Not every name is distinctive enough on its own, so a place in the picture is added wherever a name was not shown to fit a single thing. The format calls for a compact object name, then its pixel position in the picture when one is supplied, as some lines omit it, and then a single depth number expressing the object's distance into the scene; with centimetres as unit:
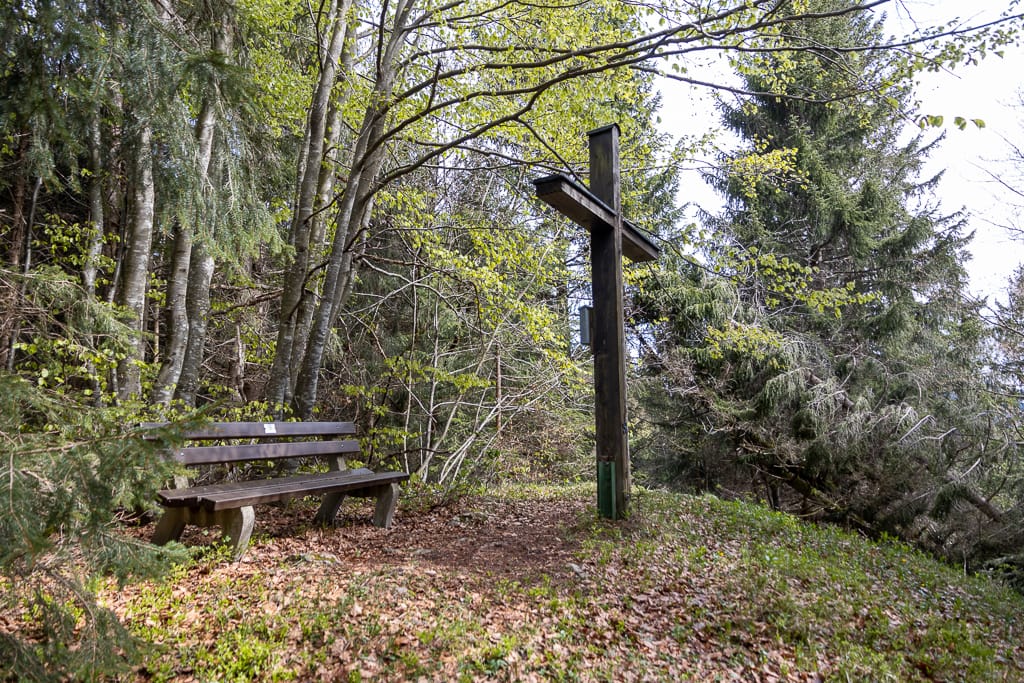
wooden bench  398
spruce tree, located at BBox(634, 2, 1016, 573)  805
